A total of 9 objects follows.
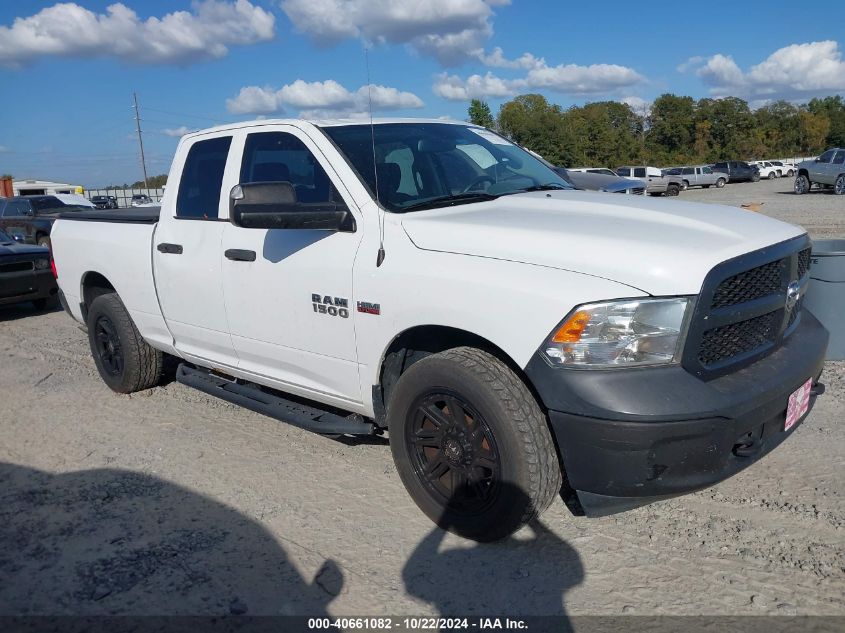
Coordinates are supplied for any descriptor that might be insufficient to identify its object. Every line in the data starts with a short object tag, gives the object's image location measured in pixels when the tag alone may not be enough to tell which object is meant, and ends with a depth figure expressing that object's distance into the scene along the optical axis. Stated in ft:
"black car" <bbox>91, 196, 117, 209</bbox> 119.50
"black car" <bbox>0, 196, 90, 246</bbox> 55.31
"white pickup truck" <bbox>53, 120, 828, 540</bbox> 9.20
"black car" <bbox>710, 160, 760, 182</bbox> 163.87
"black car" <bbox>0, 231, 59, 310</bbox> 32.78
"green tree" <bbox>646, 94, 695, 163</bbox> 274.98
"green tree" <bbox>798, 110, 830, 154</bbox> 283.79
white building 226.79
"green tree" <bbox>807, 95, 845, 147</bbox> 297.33
